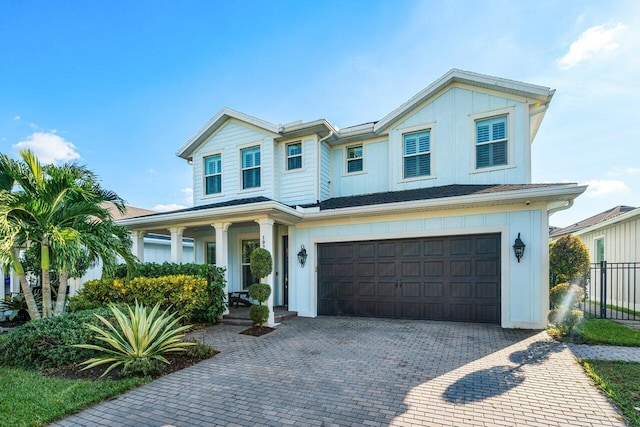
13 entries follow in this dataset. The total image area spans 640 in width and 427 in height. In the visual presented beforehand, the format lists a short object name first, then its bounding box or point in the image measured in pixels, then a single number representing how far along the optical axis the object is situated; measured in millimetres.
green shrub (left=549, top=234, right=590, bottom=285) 7168
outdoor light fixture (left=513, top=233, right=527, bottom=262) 7262
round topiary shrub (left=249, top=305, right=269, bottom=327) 7691
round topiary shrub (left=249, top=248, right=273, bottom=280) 7945
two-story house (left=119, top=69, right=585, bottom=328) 7605
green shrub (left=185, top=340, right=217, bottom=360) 5637
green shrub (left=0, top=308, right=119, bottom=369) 5203
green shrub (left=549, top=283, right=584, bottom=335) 6551
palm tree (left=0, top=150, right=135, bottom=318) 5660
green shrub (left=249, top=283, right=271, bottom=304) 7828
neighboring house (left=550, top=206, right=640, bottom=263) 10000
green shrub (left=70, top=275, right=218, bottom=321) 8023
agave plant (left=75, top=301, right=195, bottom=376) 4820
